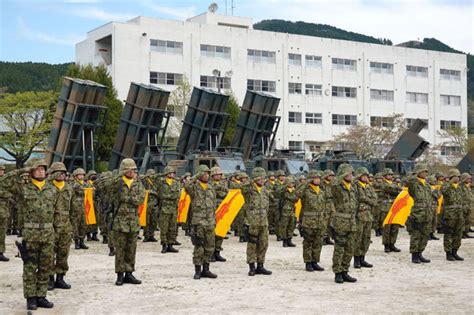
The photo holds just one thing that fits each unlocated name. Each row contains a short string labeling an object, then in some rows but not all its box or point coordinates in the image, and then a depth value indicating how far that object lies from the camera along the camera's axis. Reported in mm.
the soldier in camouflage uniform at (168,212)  14367
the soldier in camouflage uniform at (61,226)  9305
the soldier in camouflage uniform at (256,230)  11031
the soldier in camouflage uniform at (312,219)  11521
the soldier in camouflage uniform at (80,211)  14906
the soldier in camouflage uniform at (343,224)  10430
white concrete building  42500
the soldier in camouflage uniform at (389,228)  13752
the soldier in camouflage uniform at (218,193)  11984
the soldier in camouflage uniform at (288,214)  15852
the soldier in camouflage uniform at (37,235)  8375
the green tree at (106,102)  37600
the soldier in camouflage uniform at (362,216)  11586
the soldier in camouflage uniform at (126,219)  9992
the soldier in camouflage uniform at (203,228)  10719
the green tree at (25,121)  39469
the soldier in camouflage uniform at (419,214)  12469
